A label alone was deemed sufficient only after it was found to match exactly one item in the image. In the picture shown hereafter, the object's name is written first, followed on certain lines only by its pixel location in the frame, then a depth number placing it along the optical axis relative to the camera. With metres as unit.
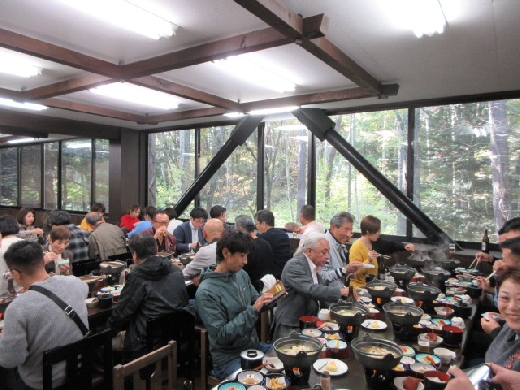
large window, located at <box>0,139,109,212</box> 9.58
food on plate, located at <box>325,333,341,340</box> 2.32
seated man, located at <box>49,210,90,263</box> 4.62
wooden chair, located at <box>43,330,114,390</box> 1.95
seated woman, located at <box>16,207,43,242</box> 5.88
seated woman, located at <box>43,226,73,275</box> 3.65
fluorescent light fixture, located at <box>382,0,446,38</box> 2.65
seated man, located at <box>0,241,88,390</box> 2.03
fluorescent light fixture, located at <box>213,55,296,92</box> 3.97
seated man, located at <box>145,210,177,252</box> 5.29
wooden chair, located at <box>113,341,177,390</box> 1.74
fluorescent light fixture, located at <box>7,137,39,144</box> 10.86
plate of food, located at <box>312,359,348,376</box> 1.96
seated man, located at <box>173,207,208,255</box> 5.57
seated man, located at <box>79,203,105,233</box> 6.09
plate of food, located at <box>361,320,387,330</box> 2.58
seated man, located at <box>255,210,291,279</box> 4.61
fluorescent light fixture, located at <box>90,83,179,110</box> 5.07
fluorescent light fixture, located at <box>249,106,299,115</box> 5.79
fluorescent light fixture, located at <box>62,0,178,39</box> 2.76
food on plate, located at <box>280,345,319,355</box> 2.00
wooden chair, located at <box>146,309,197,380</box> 2.49
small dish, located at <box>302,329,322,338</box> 2.35
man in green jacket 2.37
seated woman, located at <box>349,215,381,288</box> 3.89
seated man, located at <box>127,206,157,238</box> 5.54
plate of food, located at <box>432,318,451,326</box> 2.67
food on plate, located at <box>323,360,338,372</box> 1.99
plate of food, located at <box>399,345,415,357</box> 2.15
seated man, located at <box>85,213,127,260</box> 5.11
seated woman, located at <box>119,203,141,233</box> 7.05
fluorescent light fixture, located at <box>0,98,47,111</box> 5.48
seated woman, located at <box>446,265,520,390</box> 1.71
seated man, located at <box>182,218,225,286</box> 3.87
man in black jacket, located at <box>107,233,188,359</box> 2.84
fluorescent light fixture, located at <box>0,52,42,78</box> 3.96
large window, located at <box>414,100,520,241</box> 5.09
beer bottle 4.86
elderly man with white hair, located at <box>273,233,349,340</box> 2.84
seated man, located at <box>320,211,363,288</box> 3.70
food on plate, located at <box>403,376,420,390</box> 1.77
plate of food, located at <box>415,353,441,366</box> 2.05
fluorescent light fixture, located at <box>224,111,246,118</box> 6.24
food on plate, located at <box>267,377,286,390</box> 1.74
